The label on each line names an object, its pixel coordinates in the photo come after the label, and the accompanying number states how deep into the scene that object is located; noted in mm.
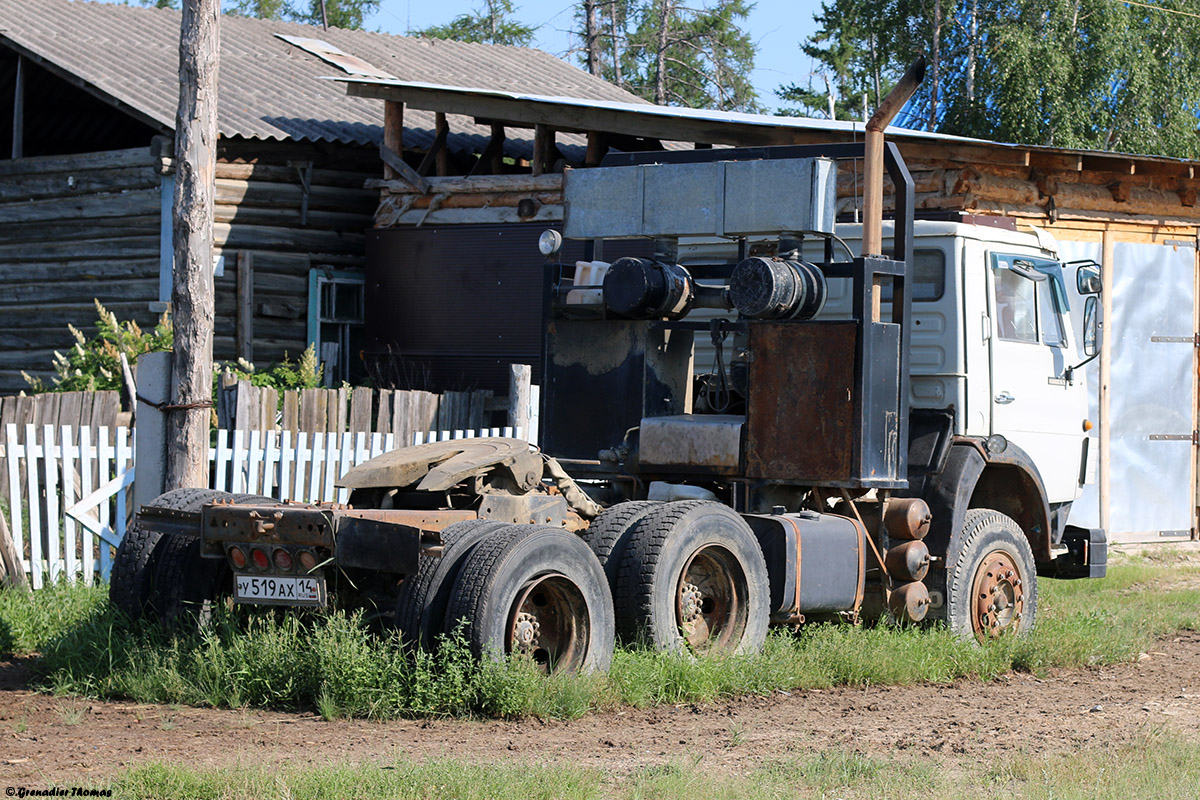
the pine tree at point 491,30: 48500
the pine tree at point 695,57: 42594
